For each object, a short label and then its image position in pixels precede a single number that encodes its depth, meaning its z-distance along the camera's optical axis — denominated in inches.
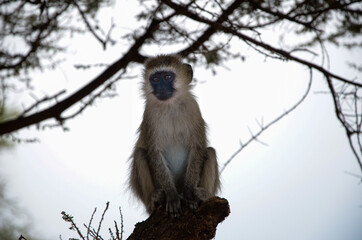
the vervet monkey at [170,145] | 375.9
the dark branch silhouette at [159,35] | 419.2
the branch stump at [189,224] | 301.0
